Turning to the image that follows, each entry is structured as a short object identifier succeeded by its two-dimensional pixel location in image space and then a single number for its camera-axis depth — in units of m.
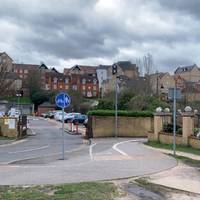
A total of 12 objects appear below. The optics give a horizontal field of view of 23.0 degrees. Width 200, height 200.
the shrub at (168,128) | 31.22
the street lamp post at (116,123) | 41.33
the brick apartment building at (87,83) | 152.12
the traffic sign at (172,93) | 21.02
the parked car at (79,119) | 65.56
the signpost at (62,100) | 20.75
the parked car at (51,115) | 98.96
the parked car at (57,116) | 84.34
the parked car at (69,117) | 71.41
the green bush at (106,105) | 56.07
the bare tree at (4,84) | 47.83
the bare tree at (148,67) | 78.12
